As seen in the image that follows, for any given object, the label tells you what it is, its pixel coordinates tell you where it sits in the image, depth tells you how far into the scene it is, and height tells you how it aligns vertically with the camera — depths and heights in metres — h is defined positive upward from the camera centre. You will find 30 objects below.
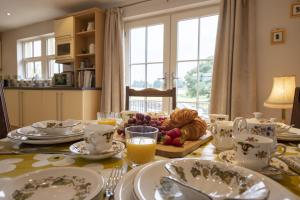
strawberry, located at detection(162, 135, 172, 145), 0.73 -0.18
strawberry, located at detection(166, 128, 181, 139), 0.74 -0.15
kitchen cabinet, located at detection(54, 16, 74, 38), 3.48 +1.11
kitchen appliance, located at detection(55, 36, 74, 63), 3.55 +0.73
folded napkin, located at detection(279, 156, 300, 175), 0.55 -0.20
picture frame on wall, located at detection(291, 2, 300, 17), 2.10 +0.85
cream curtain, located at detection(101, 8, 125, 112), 3.24 +0.46
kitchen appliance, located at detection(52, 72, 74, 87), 3.78 +0.21
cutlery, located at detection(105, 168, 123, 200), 0.40 -0.21
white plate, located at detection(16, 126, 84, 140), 0.78 -0.17
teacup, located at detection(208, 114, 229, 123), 1.02 -0.13
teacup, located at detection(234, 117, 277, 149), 0.66 -0.12
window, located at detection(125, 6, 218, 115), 2.79 +0.52
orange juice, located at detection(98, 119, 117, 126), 1.00 -0.15
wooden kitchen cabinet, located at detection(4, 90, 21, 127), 4.05 -0.31
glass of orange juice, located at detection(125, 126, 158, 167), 0.60 -0.16
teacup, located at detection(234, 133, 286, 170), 0.53 -0.16
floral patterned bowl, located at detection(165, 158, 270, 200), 0.40 -0.18
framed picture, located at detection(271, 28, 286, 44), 2.19 +0.60
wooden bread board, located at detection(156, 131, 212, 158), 0.67 -0.20
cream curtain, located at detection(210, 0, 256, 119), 2.30 +0.41
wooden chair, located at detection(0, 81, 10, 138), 1.13 -0.17
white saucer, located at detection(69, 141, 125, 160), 0.61 -0.19
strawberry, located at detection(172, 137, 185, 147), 0.72 -0.18
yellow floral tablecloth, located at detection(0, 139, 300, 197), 0.50 -0.21
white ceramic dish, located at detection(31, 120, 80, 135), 0.79 -0.14
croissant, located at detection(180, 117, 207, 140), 0.81 -0.16
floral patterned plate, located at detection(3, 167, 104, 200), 0.39 -0.19
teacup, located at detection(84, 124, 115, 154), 0.62 -0.15
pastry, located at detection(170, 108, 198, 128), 0.81 -0.10
